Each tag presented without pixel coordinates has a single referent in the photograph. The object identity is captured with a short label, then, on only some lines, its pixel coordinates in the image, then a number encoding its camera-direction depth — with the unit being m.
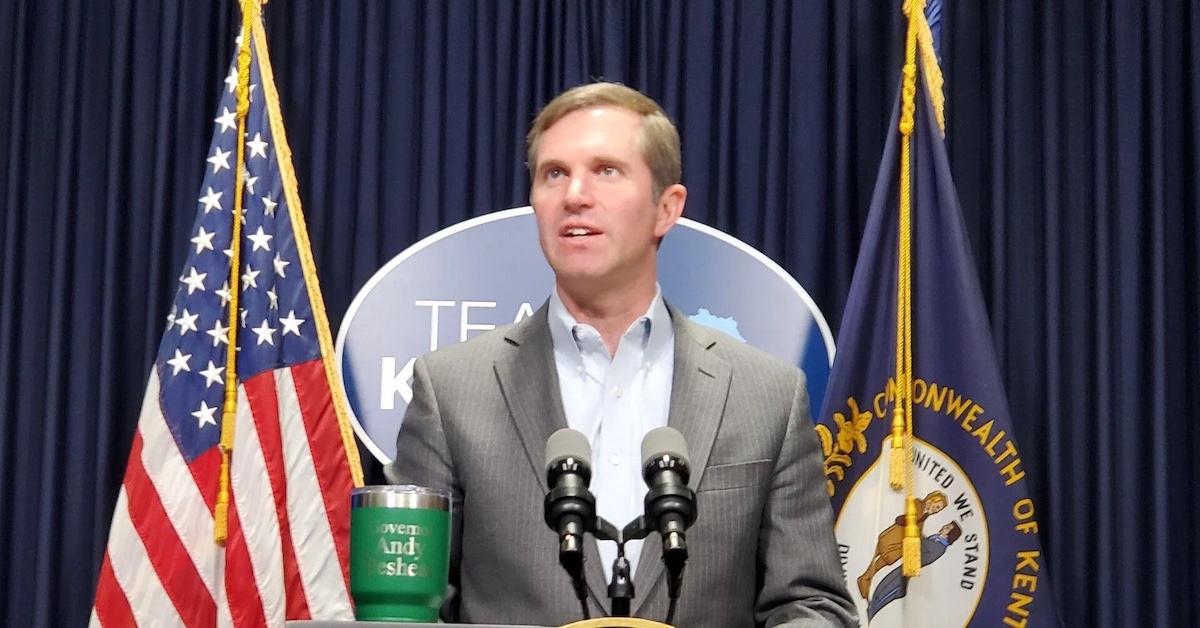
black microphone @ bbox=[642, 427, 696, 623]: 3.29
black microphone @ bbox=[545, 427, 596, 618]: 3.29
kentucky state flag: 4.71
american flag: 4.67
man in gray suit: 3.72
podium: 3.23
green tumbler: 3.30
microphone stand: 3.32
